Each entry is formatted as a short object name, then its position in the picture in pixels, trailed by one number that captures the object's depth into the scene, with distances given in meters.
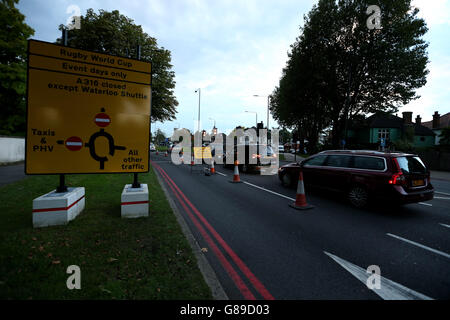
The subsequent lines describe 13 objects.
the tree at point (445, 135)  25.78
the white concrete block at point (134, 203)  4.80
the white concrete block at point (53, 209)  4.07
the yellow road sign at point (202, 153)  15.87
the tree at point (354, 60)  20.75
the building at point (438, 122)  46.17
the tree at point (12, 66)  15.07
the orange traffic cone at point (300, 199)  6.15
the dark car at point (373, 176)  5.48
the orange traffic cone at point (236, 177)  10.09
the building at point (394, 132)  42.19
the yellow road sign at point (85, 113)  4.16
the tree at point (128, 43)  17.25
